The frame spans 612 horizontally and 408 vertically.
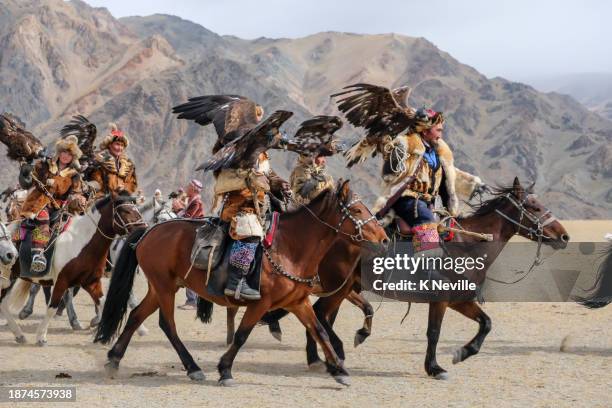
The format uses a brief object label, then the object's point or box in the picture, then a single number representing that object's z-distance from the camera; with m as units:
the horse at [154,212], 15.25
